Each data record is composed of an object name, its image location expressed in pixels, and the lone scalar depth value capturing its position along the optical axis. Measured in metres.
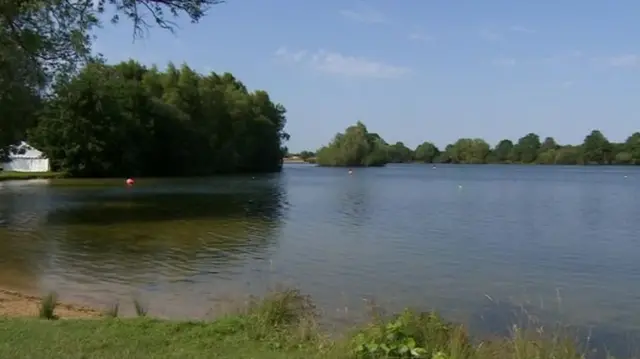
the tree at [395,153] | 191.12
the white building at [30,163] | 69.11
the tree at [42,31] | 9.04
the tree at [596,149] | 152.00
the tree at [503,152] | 177.50
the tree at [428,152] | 196.25
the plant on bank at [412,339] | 5.95
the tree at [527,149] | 170.26
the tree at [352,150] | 145.88
